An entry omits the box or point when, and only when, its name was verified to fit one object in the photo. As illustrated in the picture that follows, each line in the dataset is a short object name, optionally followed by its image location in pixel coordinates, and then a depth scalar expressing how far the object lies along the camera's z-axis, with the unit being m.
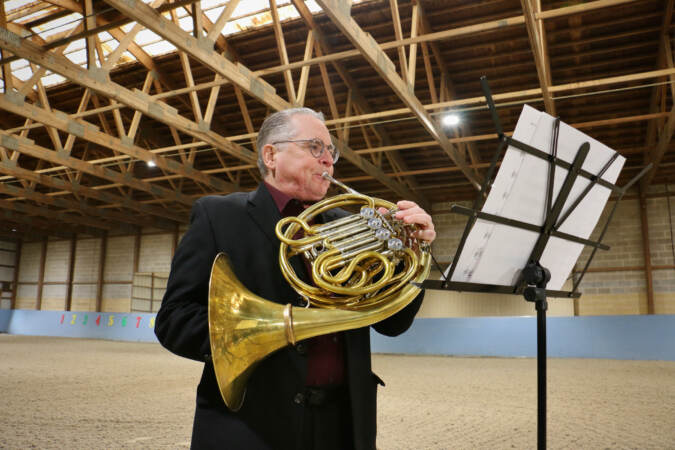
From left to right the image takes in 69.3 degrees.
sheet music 1.91
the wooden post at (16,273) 24.05
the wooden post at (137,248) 21.03
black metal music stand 1.87
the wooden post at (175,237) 20.52
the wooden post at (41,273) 23.25
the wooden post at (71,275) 22.42
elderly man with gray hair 1.26
